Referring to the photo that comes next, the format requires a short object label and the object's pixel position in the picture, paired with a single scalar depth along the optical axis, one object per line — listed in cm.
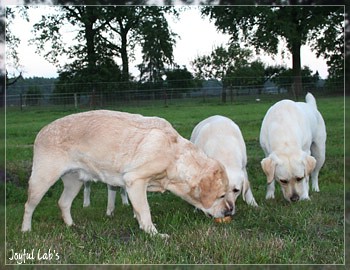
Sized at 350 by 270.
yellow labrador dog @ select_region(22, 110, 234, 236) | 412
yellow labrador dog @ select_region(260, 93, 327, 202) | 466
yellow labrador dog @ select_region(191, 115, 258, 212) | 452
